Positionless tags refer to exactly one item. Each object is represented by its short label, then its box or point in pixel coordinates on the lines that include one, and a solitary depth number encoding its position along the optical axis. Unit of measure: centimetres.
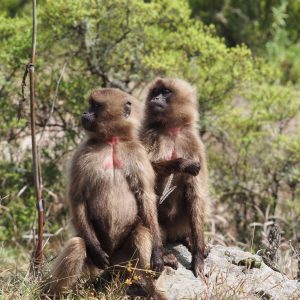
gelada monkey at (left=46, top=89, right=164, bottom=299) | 1101
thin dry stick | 1148
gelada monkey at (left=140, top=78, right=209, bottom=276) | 1192
